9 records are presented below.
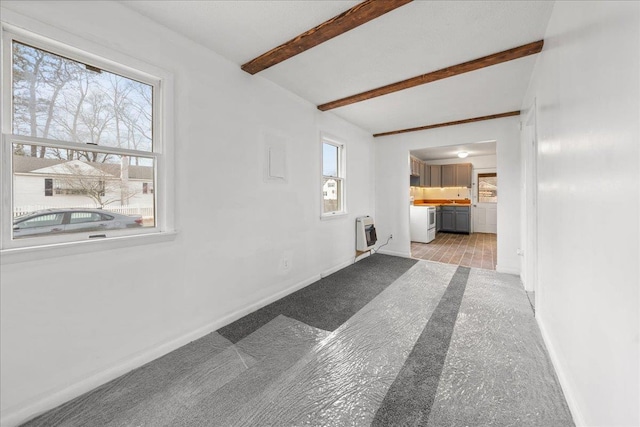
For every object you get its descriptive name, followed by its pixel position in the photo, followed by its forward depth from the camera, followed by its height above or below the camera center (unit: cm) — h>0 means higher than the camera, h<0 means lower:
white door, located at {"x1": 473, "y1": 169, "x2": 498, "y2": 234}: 773 +32
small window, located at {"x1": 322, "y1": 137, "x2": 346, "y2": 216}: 410 +55
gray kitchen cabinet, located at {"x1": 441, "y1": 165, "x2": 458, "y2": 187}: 784 +107
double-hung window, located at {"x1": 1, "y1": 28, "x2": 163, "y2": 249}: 143 +43
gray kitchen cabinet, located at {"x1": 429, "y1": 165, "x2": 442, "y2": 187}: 802 +113
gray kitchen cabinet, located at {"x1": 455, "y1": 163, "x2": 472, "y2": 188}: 770 +108
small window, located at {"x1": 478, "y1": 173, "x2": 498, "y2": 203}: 785 +72
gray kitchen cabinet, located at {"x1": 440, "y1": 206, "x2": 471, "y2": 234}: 759 -25
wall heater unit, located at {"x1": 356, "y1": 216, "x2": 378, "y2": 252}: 468 -43
